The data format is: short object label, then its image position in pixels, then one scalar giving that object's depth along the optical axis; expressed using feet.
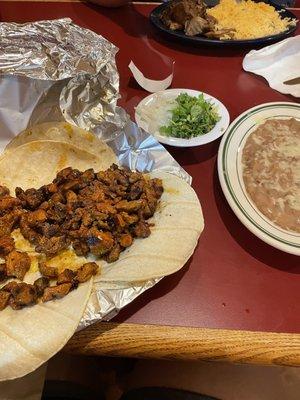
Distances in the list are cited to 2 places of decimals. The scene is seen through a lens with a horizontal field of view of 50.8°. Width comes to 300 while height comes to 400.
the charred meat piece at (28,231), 1.10
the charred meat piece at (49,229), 1.07
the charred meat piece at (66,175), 1.19
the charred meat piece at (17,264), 1.01
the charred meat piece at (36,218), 1.10
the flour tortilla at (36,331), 0.81
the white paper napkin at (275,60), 1.73
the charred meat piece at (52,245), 1.05
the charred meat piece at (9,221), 1.10
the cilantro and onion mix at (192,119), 1.37
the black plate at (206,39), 1.81
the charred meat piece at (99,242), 1.02
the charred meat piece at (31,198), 1.15
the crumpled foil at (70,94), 1.28
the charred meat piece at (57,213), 1.10
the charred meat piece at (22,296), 0.91
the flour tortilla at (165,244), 0.95
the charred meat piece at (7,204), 1.14
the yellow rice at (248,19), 1.86
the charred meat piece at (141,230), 1.04
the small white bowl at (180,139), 1.34
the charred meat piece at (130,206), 1.08
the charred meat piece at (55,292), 0.93
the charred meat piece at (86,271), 0.96
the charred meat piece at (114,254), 1.02
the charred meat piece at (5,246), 1.06
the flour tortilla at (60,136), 1.32
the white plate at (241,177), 1.10
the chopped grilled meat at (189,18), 1.83
